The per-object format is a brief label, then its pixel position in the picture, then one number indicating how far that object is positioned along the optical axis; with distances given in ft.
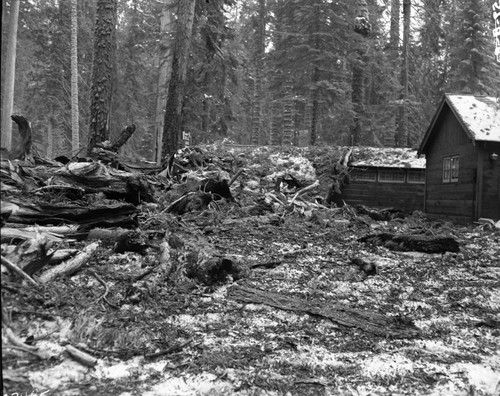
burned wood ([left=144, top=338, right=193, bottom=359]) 9.02
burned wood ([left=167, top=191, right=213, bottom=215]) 26.27
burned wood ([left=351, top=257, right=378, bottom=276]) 19.30
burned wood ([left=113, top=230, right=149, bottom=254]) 16.02
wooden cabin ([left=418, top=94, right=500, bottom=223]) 45.09
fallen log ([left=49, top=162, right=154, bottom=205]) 20.24
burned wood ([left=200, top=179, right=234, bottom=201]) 31.23
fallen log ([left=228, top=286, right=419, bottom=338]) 12.81
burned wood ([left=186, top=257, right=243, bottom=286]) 15.39
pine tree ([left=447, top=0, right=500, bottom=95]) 90.22
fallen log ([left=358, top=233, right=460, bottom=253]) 25.71
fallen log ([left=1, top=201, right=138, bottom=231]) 14.42
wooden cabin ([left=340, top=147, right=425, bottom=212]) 64.18
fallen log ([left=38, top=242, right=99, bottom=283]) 9.73
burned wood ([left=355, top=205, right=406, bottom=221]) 46.61
